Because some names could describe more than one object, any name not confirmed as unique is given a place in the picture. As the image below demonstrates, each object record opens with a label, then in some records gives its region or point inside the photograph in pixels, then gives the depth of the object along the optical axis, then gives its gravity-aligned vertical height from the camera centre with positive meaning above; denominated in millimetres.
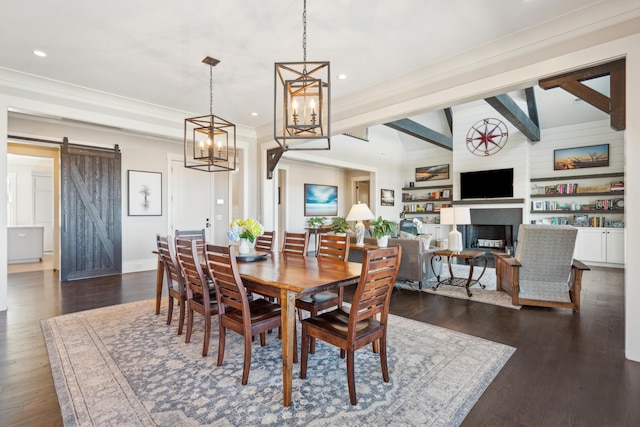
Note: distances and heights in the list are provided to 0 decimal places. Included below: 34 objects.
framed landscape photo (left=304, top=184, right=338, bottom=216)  9289 +401
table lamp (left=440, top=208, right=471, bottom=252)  4430 -116
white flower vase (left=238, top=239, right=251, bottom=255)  3088 -341
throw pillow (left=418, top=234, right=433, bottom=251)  4503 -420
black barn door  5125 -6
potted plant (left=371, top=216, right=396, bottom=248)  4441 -245
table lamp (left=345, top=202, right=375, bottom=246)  4715 -49
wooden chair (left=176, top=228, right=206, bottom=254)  3973 -286
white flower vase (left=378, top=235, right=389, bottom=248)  4480 -407
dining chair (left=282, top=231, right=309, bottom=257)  3367 -345
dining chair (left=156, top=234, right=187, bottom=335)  2816 -574
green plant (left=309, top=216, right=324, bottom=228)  9164 -273
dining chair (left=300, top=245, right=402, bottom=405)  1813 -701
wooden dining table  1838 -439
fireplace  7281 -416
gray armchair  3465 -643
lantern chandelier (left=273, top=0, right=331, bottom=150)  2178 +762
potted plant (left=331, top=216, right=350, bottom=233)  6968 -255
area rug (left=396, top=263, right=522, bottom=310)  3941 -1094
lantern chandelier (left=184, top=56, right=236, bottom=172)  3170 +732
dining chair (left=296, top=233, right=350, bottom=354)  2452 -450
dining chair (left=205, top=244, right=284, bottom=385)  2018 -661
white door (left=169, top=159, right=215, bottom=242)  6375 +295
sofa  4344 -664
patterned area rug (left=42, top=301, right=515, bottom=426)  1721 -1115
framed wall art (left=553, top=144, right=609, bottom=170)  6555 +1214
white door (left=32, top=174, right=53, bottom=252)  8055 +199
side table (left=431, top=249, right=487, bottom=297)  4277 -831
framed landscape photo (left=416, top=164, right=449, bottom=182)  9492 +1253
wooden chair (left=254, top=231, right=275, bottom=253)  3717 -362
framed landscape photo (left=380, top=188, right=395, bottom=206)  9477 +480
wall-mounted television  7312 +698
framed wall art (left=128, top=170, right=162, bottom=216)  5812 +370
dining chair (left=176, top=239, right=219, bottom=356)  2385 -588
